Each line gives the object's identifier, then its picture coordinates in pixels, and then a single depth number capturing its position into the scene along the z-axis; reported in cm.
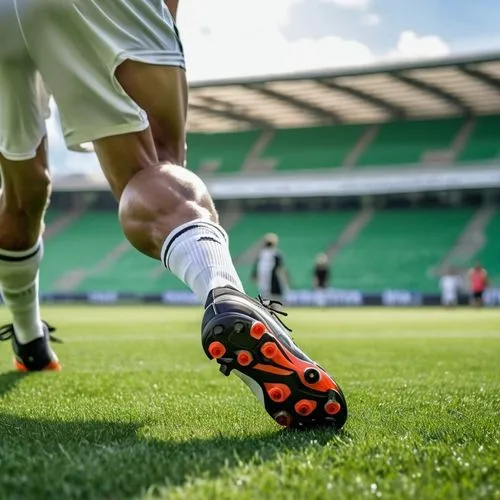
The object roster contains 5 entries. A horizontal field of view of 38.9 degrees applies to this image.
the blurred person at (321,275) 1948
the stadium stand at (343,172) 2469
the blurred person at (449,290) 2061
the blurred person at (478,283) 1944
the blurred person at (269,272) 1358
